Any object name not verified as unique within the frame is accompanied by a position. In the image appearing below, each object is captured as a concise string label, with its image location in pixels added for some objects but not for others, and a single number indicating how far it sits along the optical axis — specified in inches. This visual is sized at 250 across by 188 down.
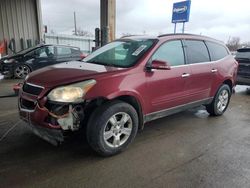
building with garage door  420.1
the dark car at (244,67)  246.2
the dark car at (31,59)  299.6
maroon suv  92.5
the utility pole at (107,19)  252.8
